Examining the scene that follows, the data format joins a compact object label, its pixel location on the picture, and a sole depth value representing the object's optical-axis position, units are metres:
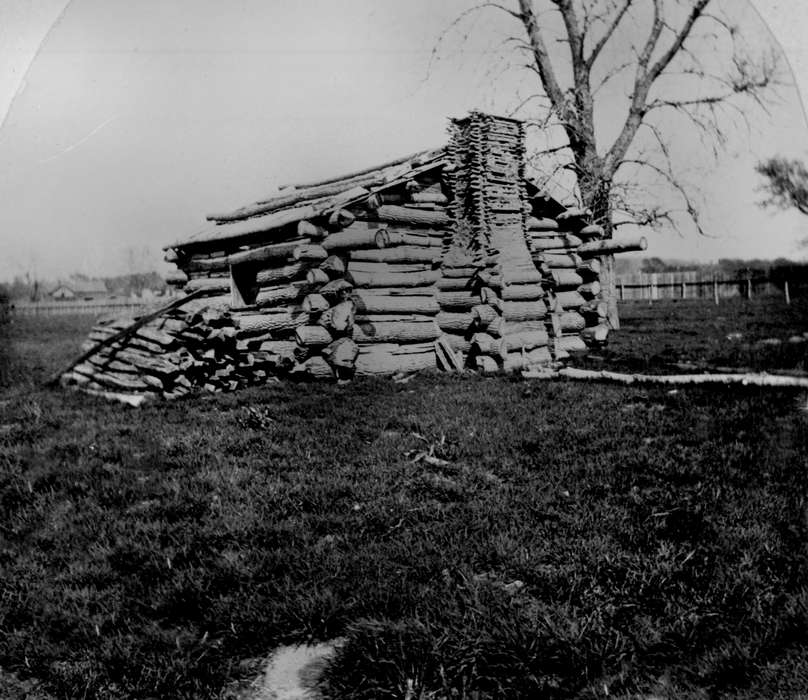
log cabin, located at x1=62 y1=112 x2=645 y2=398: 11.17
